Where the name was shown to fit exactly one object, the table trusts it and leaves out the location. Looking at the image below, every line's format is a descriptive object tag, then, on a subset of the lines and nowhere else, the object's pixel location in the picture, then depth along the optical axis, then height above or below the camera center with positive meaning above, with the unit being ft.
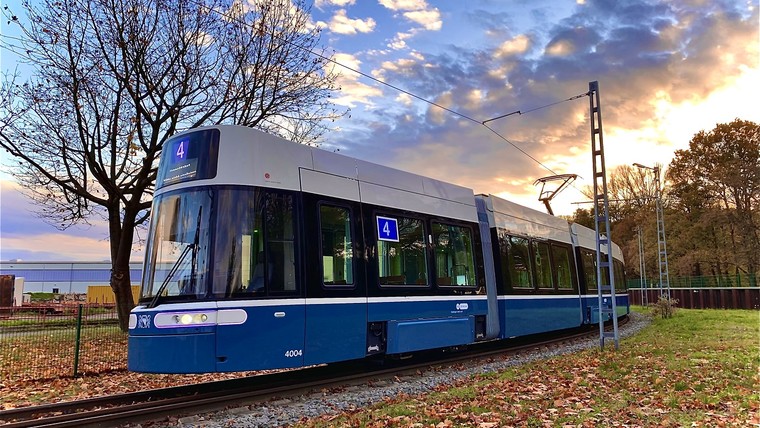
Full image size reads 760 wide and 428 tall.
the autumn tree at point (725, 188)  138.00 +23.01
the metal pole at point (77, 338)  35.84 -3.87
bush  83.54 -5.05
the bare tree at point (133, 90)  49.98 +19.22
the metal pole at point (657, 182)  101.94 +17.16
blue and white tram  24.18 +0.85
